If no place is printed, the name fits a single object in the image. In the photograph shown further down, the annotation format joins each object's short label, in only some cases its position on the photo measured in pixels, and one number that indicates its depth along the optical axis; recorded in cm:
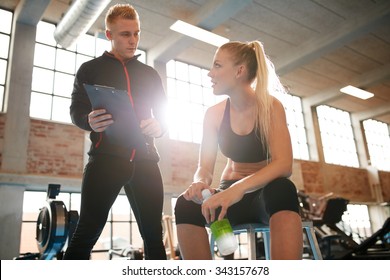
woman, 91
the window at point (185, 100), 644
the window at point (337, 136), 885
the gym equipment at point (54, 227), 212
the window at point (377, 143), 867
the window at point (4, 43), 490
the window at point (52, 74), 514
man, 115
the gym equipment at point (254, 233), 114
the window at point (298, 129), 823
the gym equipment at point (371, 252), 311
